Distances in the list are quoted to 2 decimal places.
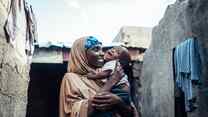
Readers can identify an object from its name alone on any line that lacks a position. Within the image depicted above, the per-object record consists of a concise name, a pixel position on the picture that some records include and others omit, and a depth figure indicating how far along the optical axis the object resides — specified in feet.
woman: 6.24
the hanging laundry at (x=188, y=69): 12.87
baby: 6.44
